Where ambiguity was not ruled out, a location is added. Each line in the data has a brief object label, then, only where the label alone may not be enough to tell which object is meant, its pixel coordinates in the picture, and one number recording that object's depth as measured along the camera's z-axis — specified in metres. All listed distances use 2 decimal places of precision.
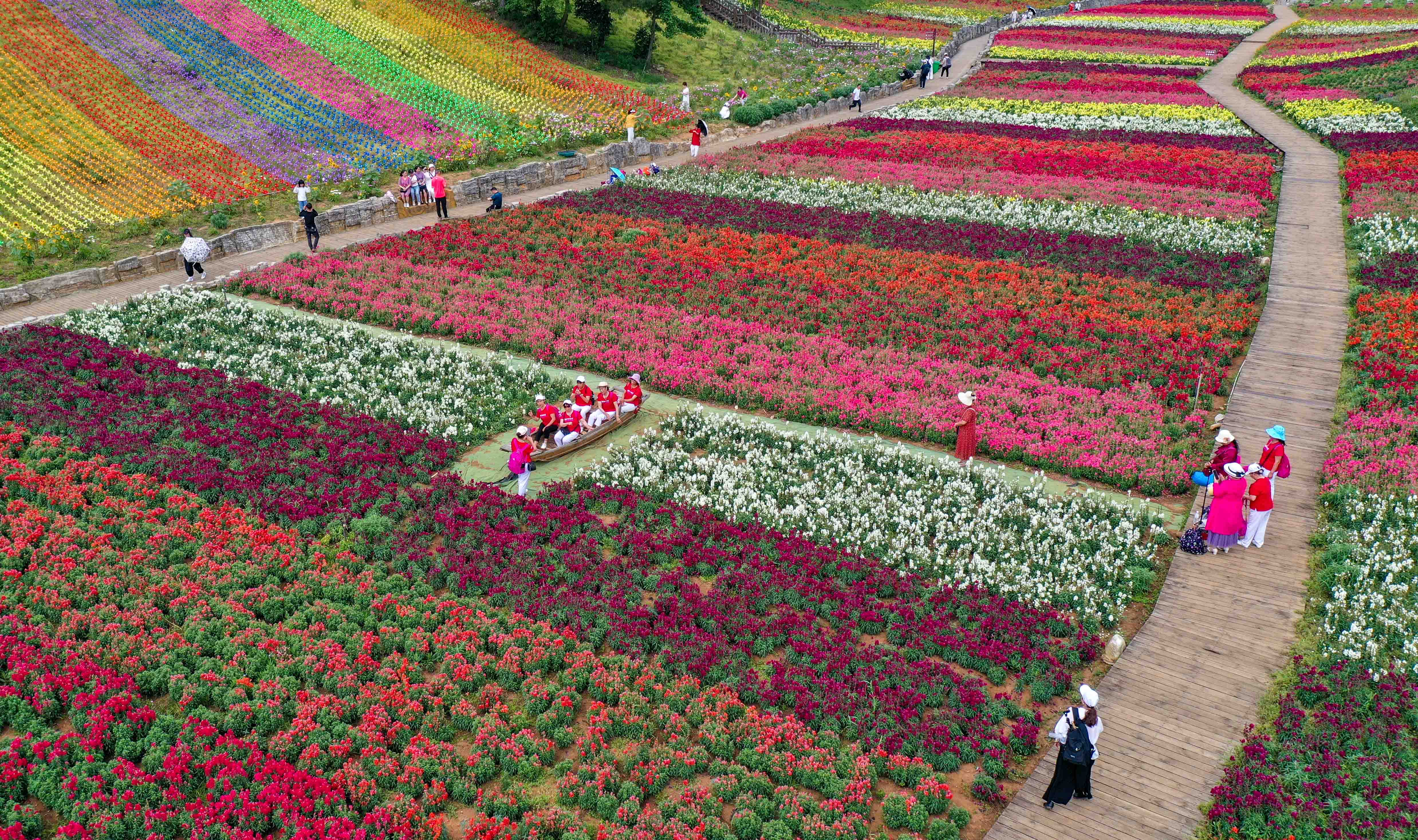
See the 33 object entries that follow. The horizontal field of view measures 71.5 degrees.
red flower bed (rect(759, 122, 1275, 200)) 34.09
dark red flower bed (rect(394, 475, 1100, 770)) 11.41
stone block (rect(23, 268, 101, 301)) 24.88
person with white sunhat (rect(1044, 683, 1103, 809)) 9.77
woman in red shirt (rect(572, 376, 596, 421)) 17.92
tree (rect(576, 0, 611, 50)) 54.56
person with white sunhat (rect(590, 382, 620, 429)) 18.08
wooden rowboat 17.25
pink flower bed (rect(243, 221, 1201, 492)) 17.30
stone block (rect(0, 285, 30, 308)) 24.28
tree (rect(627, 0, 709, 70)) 51.50
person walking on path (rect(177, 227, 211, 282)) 25.61
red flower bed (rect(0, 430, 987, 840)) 9.84
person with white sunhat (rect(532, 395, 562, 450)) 17.23
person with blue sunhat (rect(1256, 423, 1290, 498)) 14.08
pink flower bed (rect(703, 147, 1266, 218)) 30.72
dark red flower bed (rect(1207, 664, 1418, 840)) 9.41
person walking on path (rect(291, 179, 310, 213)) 29.45
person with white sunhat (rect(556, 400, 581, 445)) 17.58
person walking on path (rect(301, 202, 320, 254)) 28.52
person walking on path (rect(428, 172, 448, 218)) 31.23
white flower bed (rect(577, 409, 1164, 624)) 13.73
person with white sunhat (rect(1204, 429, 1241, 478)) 14.41
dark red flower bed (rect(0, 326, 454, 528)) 15.85
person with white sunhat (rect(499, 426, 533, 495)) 15.71
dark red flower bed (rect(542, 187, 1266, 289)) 25.50
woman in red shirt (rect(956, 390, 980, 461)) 16.70
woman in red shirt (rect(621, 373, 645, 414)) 18.53
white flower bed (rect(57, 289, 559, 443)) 18.91
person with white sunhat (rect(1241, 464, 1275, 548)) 13.75
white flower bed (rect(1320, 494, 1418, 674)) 11.81
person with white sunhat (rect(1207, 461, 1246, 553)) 13.81
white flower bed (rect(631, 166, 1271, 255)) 27.89
